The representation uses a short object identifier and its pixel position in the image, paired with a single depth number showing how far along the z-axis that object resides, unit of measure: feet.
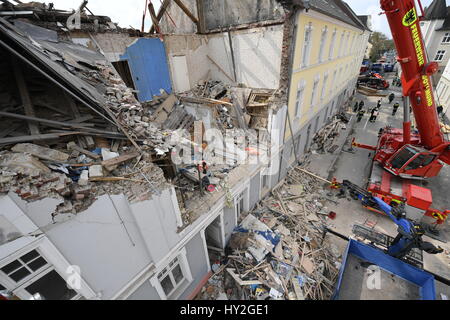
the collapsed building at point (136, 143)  9.12
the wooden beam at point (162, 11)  33.24
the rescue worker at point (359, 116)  59.77
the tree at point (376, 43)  160.76
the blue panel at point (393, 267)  16.81
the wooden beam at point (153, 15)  31.63
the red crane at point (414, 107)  21.38
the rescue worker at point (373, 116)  59.32
